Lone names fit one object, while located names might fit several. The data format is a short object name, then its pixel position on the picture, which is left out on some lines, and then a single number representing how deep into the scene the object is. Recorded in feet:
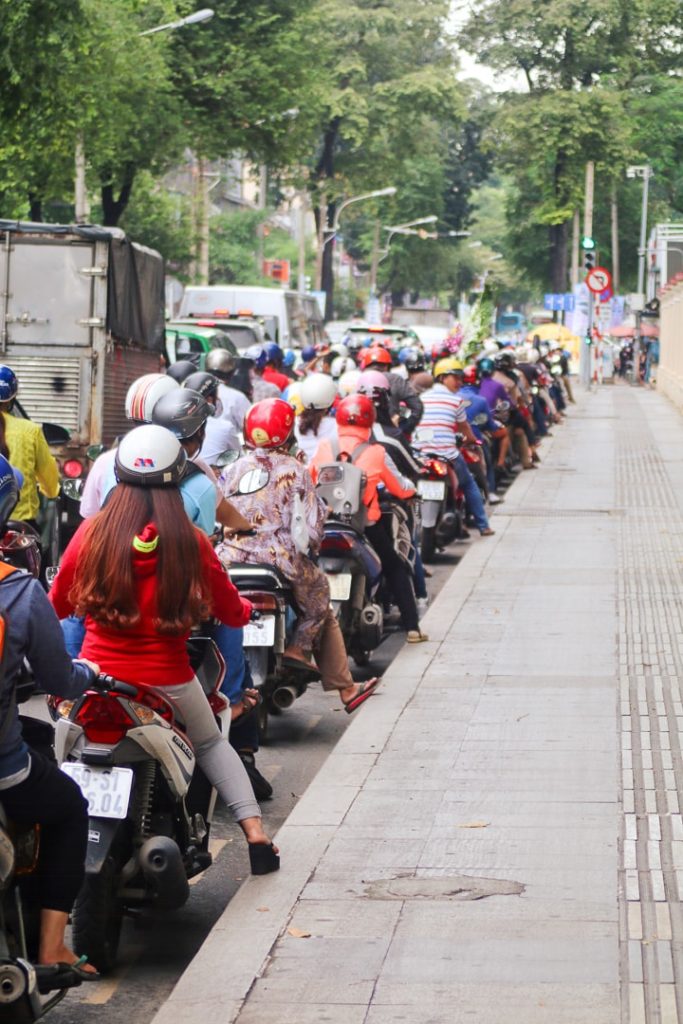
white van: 116.37
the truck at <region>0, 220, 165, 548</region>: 57.11
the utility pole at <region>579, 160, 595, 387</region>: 179.01
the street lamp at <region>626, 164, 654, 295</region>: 226.58
